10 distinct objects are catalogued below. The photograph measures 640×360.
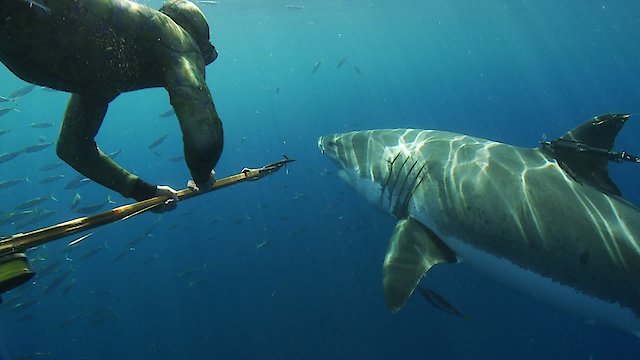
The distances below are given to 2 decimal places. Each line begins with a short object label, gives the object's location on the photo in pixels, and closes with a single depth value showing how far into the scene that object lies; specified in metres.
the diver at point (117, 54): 1.93
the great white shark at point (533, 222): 3.99
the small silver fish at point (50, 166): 12.99
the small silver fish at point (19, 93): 11.49
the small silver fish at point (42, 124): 13.20
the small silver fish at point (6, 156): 11.55
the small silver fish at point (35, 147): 11.38
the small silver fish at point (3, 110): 12.03
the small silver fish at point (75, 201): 9.81
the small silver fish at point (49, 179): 11.93
